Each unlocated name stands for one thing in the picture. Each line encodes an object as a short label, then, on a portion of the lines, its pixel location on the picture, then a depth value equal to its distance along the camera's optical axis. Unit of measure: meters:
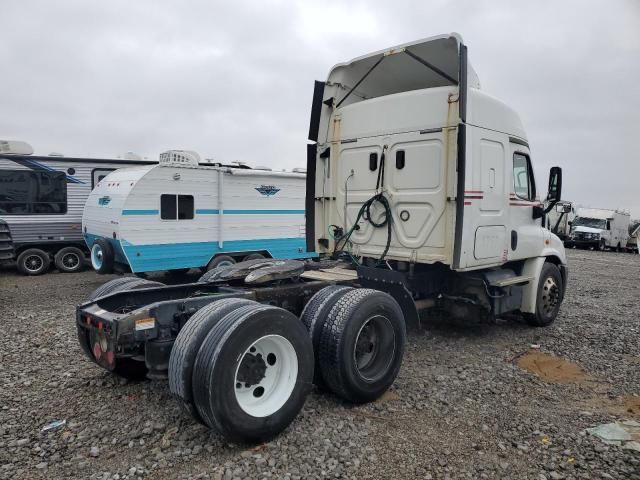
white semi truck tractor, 3.78
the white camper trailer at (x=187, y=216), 10.00
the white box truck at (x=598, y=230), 28.41
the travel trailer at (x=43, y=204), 12.77
